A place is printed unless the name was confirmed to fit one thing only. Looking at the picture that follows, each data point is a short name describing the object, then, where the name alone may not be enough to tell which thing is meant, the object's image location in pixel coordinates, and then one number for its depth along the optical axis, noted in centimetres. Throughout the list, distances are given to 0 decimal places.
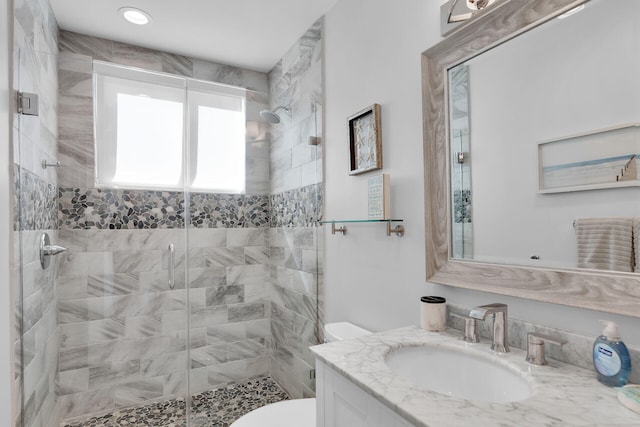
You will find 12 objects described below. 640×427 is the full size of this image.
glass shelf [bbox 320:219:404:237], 152
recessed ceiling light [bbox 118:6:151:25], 211
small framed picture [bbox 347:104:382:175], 164
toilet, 157
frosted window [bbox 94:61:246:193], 210
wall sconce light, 118
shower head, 218
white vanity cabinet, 85
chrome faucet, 104
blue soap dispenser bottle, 79
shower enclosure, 205
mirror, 89
